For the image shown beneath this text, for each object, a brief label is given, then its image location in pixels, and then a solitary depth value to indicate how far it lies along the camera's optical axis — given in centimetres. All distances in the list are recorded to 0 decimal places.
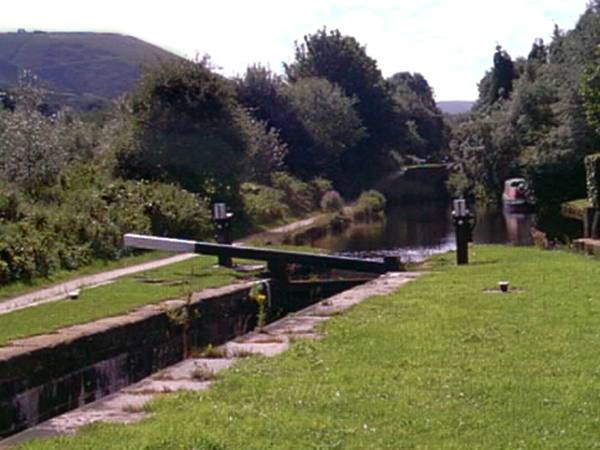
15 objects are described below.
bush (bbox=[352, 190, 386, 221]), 5083
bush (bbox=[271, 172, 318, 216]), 4747
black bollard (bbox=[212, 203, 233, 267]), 2325
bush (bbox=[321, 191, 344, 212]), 5028
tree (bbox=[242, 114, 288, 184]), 3940
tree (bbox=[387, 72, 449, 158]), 8968
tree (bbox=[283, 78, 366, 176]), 5759
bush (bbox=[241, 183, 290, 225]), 3822
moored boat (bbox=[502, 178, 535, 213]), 5000
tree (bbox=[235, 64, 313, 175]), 5522
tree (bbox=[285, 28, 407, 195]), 7012
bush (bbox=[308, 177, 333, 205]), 5231
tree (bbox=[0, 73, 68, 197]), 2952
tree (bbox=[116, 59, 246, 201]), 3488
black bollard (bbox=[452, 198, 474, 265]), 2070
